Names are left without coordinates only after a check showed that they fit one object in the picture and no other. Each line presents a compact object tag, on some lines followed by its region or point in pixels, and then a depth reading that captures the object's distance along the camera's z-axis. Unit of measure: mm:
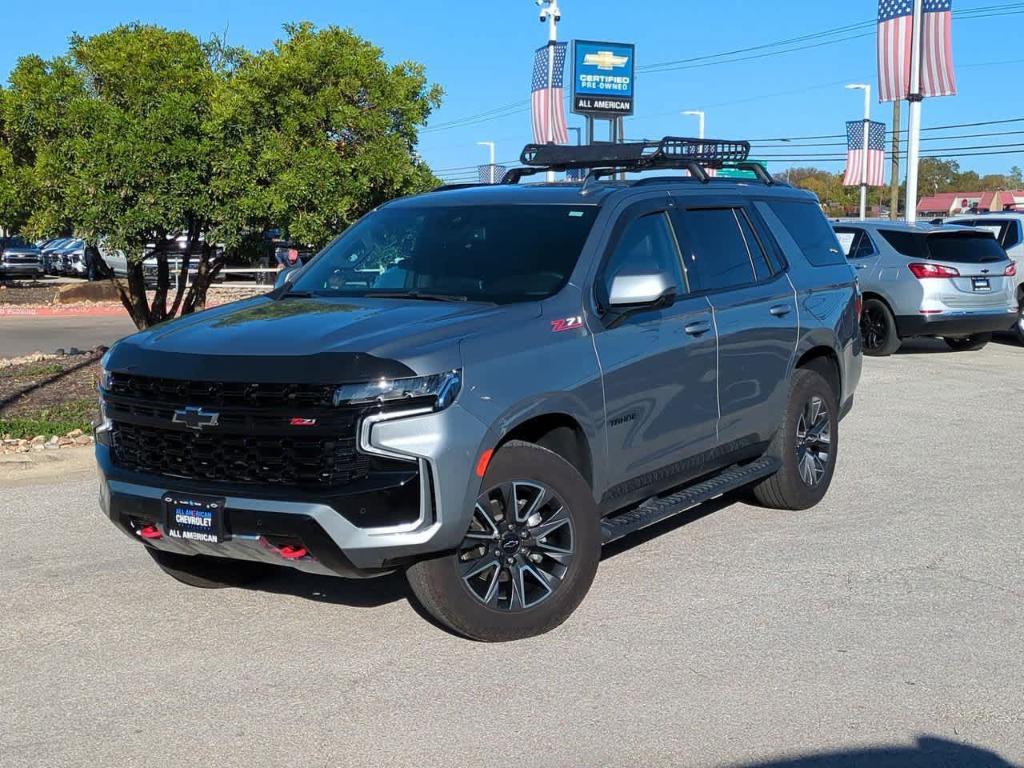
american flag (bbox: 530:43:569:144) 31109
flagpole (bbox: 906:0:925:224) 24438
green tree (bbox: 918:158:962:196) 129750
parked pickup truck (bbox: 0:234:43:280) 43406
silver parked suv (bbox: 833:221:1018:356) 16172
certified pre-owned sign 28344
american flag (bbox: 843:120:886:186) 45281
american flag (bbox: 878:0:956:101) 24438
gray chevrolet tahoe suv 4887
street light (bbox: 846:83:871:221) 45281
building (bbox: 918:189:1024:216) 73000
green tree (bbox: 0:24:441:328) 11969
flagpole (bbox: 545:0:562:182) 31095
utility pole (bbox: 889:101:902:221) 52094
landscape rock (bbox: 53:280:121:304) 30844
